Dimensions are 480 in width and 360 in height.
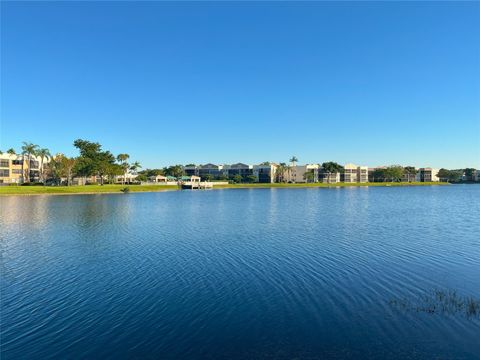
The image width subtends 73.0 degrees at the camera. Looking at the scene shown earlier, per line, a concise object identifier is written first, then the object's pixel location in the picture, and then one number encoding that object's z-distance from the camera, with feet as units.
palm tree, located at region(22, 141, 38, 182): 479.00
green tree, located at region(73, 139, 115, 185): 476.95
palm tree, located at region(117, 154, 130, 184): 588.09
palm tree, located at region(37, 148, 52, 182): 490.90
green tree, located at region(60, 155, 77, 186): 471.21
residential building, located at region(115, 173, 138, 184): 618.97
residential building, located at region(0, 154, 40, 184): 474.08
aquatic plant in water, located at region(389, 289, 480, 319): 51.03
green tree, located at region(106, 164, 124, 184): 501.56
